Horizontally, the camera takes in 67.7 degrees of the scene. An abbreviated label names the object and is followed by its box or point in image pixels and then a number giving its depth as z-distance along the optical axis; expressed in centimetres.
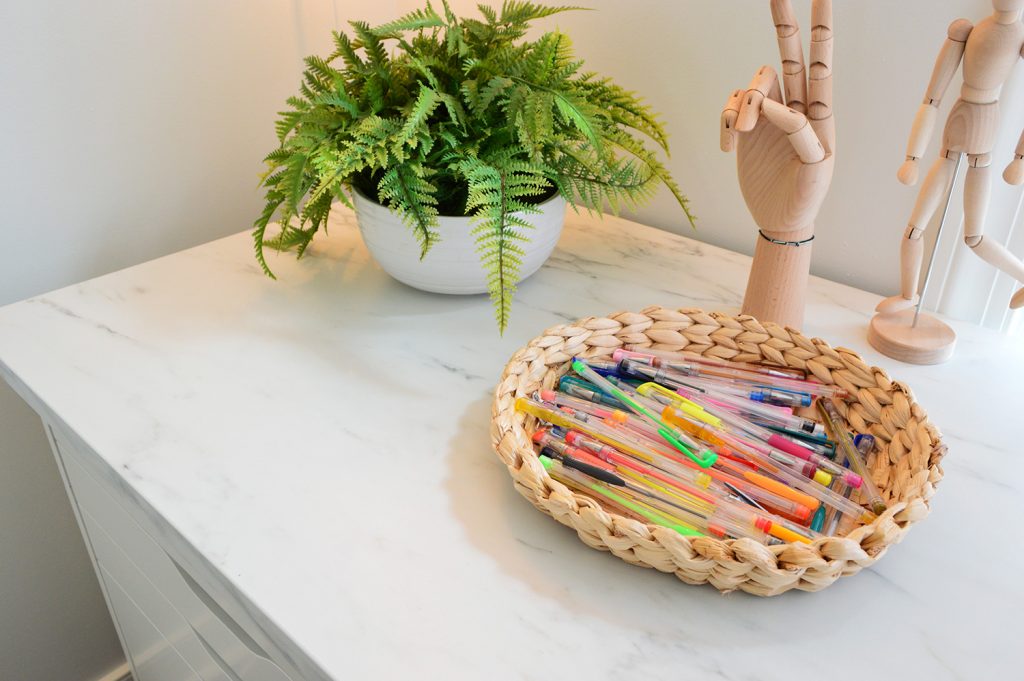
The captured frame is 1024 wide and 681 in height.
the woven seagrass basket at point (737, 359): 46
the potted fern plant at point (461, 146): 66
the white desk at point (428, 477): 46
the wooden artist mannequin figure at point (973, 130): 55
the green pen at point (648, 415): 56
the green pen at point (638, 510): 51
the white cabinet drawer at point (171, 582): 62
